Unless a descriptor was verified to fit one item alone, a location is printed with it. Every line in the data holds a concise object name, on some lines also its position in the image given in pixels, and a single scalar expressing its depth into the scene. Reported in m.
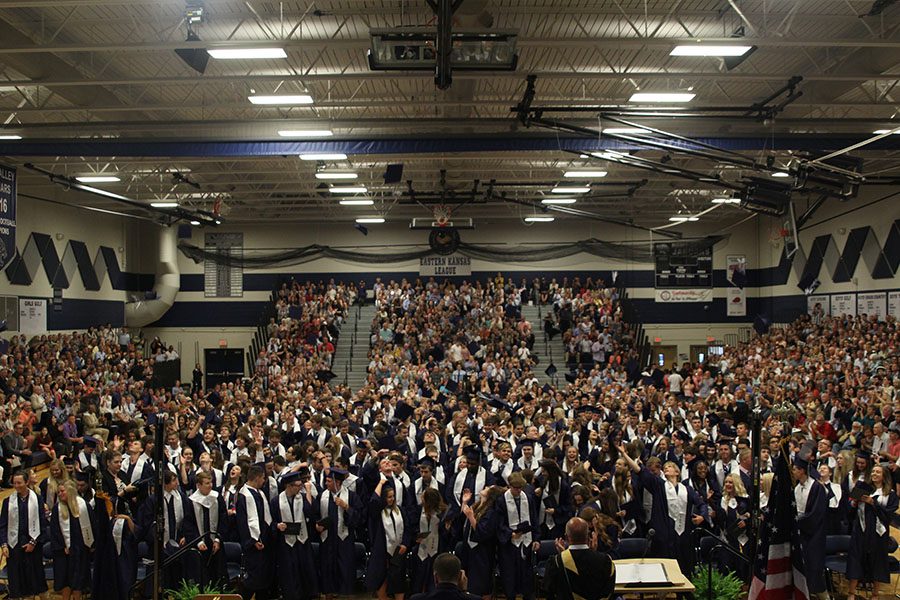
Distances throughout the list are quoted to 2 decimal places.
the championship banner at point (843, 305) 27.91
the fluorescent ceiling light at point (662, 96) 14.17
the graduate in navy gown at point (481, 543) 8.79
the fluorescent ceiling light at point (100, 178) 21.33
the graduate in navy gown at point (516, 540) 8.90
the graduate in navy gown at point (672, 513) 9.39
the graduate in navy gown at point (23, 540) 9.04
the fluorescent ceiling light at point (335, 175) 22.33
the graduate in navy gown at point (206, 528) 9.00
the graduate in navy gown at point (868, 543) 8.99
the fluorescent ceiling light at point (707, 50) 11.90
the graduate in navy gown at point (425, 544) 9.05
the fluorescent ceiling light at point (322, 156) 17.94
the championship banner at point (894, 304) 25.16
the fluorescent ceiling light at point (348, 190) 24.59
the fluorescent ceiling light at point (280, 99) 14.11
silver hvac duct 32.72
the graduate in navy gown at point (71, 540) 8.99
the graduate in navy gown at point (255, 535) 8.98
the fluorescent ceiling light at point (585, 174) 22.80
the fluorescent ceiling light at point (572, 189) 25.05
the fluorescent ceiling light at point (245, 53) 11.94
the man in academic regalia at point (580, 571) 5.80
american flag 5.13
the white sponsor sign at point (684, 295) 34.53
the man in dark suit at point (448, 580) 5.11
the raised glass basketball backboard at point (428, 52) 10.12
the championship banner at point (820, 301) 29.68
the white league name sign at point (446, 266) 34.56
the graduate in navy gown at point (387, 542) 9.02
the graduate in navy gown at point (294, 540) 9.11
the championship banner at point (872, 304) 26.07
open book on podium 6.95
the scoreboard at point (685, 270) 34.22
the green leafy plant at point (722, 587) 8.01
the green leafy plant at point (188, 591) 8.28
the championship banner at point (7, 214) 17.47
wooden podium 6.82
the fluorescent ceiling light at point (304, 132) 16.78
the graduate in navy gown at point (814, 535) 8.92
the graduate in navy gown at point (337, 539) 9.23
